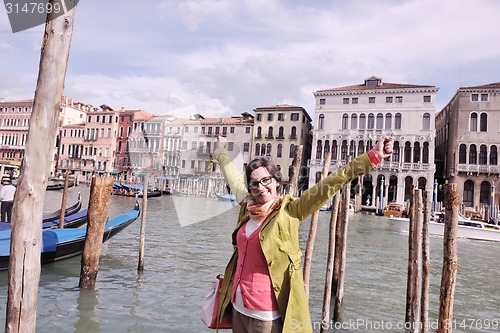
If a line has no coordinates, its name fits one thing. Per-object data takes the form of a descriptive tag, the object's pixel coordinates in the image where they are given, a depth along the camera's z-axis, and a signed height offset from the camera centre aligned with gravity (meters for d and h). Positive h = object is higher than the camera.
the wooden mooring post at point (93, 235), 5.34 -0.81
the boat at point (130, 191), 28.16 -0.79
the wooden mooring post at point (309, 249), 4.05 -0.66
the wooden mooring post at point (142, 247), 6.61 -1.17
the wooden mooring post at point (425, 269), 3.62 -0.79
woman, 1.66 -0.30
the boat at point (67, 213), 9.15 -1.02
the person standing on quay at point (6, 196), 7.74 -0.48
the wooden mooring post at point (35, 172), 2.10 +0.01
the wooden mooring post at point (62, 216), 8.12 -0.87
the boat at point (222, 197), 28.05 -0.84
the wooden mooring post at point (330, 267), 4.31 -0.93
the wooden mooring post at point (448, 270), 3.12 -0.61
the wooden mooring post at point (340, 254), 5.17 -0.87
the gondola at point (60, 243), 6.42 -1.18
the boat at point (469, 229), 14.30 -1.15
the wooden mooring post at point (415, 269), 3.86 -0.85
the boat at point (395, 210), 21.69 -0.85
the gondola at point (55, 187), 27.12 -0.82
